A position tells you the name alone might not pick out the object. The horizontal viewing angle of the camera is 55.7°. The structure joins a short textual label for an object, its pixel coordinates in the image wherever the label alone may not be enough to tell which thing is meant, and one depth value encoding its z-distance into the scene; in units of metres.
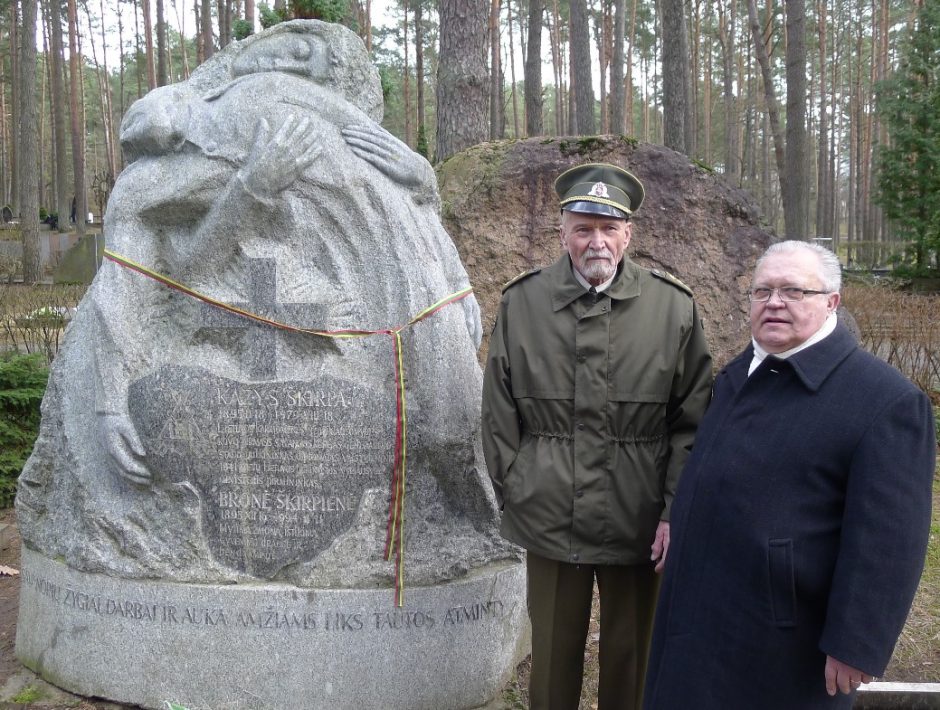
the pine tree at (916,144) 17.58
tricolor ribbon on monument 3.33
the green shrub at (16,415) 6.13
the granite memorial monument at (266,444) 3.32
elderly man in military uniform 2.54
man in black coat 1.87
